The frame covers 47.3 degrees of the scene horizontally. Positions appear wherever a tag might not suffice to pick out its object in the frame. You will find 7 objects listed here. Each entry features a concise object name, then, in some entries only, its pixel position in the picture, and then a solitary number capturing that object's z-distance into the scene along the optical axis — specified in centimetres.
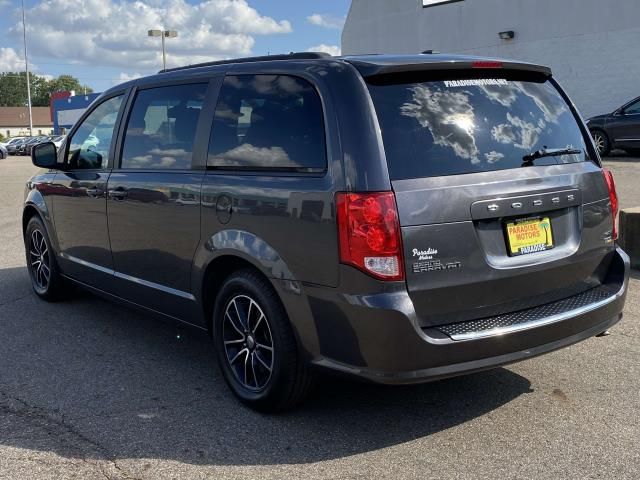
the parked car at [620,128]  1870
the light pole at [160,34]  3512
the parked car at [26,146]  5422
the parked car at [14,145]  5631
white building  2244
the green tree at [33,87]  15138
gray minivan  332
